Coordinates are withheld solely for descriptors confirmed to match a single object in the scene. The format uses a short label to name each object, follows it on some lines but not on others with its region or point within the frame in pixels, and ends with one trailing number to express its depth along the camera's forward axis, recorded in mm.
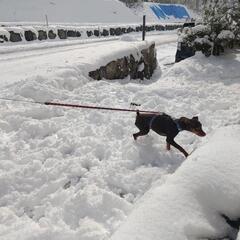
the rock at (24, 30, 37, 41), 11641
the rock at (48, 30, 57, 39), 12794
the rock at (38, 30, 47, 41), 12174
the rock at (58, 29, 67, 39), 13323
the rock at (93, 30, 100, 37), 15587
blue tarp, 32202
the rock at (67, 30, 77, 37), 13958
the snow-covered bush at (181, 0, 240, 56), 6582
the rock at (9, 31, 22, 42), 10978
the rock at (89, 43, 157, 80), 6174
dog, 3167
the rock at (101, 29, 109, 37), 16216
